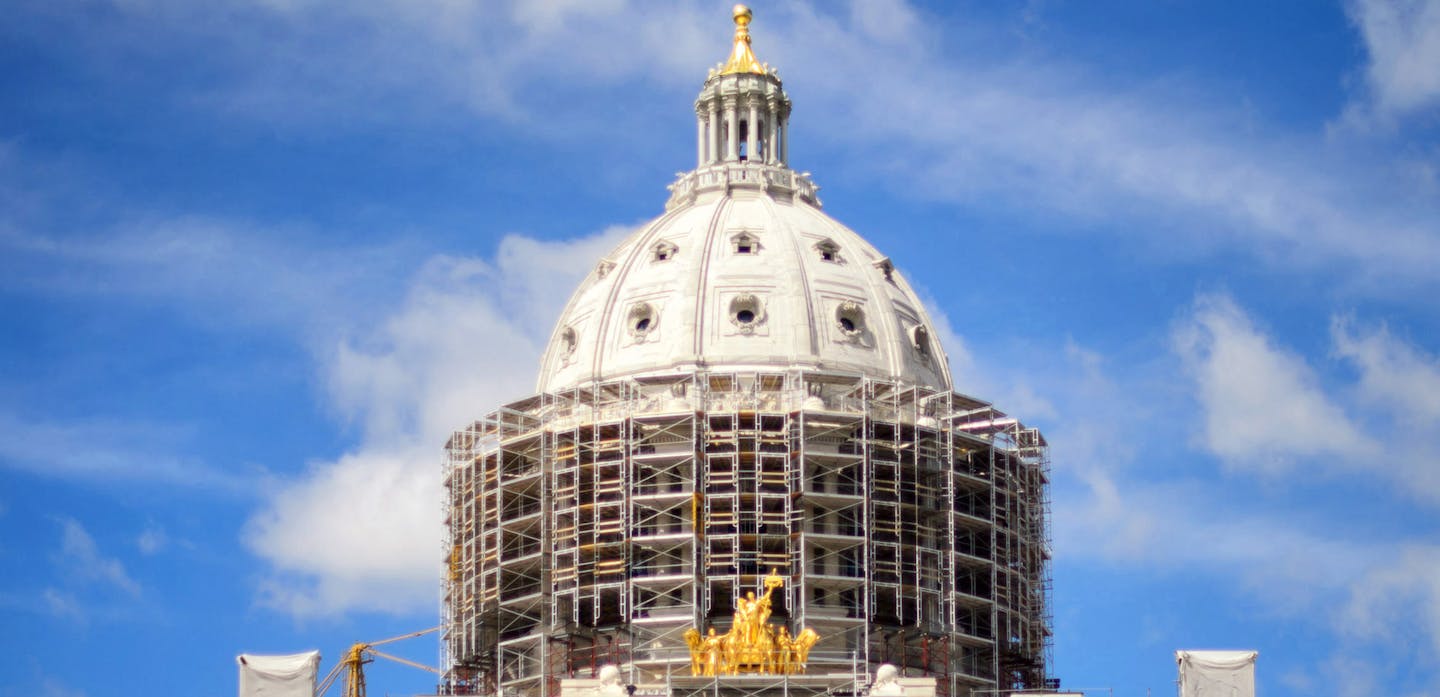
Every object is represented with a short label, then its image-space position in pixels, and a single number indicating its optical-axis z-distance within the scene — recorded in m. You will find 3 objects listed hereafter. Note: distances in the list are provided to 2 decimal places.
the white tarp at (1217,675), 148.25
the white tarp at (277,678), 149.88
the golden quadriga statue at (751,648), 149.88
